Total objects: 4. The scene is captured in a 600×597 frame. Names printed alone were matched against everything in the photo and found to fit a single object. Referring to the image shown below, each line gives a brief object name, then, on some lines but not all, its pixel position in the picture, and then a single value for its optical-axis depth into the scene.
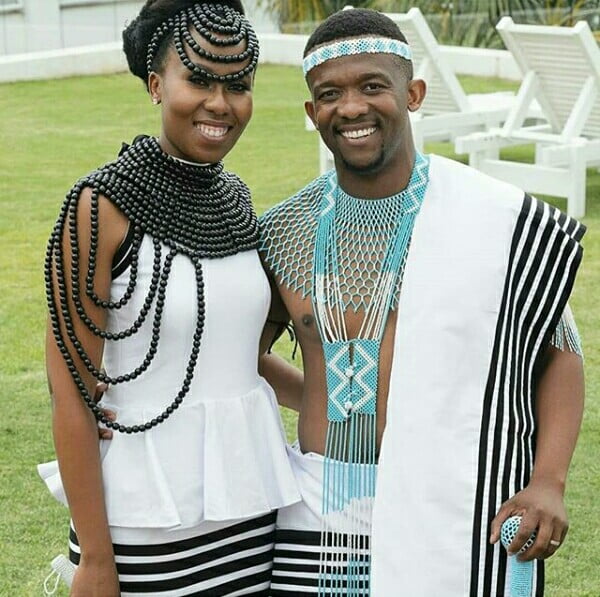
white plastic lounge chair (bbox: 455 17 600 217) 10.34
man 3.06
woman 3.08
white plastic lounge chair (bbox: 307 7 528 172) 11.61
